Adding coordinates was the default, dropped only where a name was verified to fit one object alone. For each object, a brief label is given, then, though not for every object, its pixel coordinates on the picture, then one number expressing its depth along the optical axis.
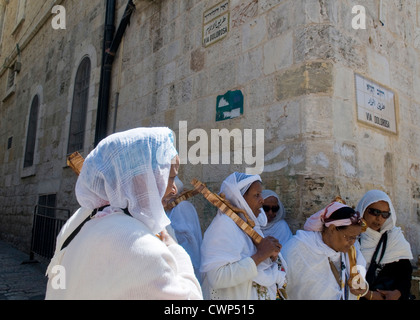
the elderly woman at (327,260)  2.35
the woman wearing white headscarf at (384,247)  2.75
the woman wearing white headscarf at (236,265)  2.09
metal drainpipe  6.05
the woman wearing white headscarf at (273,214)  2.88
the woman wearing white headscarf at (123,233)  1.17
